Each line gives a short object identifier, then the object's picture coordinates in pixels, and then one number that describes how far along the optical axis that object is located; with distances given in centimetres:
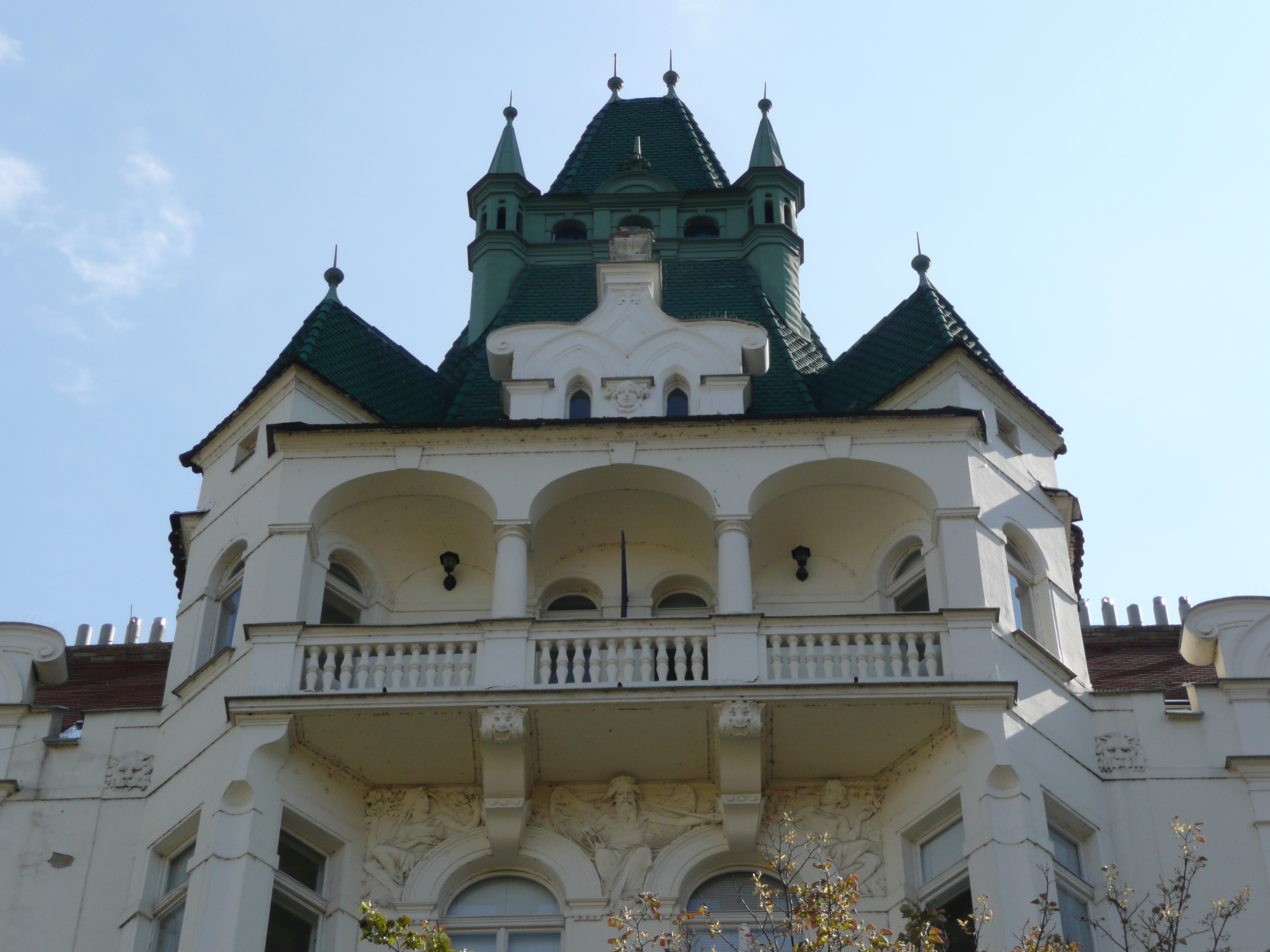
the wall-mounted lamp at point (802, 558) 2277
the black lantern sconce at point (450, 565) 2286
